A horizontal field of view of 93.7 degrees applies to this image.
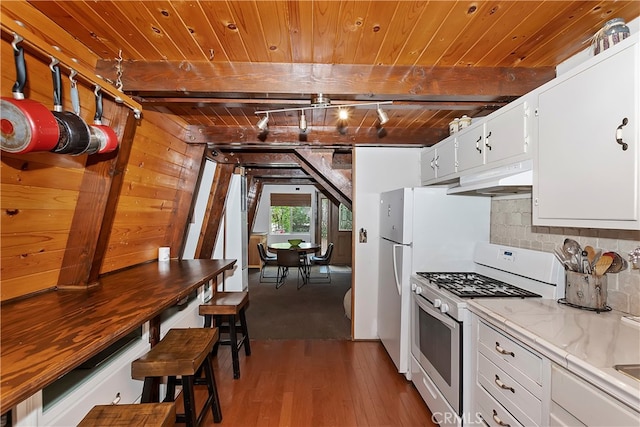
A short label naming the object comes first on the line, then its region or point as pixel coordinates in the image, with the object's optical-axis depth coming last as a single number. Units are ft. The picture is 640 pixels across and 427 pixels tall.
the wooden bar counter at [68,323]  2.97
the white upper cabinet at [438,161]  8.50
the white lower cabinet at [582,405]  3.03
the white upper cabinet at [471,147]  7.02
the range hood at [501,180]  5.53
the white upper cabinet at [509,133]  5.57
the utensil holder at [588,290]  5.10
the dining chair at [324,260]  20.67
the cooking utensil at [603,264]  4.95
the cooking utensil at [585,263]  5.30
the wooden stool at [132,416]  4.00
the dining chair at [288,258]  19.07
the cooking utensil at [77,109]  4.11
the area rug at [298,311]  12.27
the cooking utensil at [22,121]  3.19
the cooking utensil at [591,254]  5.28
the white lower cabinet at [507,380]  4.11
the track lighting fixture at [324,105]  6.12
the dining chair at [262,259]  20.81
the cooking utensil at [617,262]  4.94
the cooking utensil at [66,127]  3.70
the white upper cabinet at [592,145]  3.76
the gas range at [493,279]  6.00
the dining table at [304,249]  19.56
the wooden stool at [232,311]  8.96
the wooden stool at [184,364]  5.60
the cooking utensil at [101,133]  4.45
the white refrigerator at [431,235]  8.45
